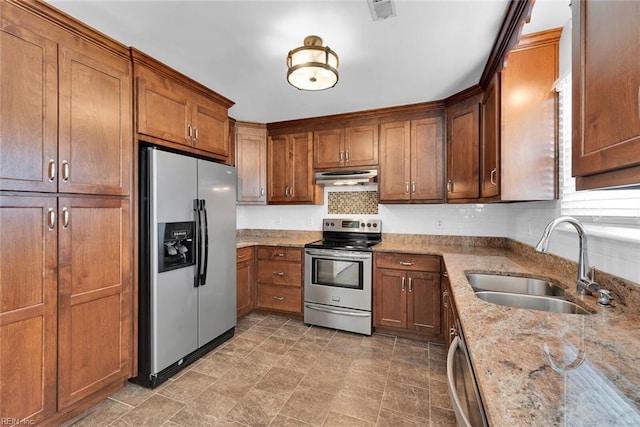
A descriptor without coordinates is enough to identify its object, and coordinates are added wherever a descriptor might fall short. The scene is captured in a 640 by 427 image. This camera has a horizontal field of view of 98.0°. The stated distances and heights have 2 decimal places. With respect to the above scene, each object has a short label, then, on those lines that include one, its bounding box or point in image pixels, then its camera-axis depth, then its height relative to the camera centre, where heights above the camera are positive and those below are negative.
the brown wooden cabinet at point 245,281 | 3.11 -0.79
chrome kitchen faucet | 1.20 -0.22
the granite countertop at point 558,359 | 0.55 -0.39
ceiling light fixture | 1.64 +0.88
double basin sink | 1.34 -0.44
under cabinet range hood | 3.17 +0.42
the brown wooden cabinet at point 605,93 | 0.65 +0.32
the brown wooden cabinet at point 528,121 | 1.76 +0.61
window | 1.18 +0.08
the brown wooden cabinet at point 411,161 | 2.93 +0.57
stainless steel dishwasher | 0.76 -0.57
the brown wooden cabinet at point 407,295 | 2.68 -0.81
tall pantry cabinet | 1.41 -0.01
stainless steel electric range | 2.88 -0.78
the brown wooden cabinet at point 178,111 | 2.01 +0.84
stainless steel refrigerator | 1.98 -0.38
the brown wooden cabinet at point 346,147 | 3.20 +0.78
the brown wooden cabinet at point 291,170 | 3.47 +0.55
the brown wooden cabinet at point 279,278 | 3.20 -0.77
